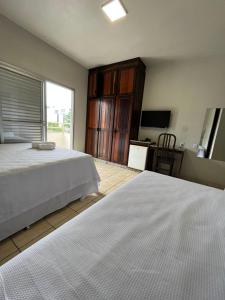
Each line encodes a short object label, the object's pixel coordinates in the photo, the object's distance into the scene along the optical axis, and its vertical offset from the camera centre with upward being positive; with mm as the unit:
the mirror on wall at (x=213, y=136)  2641 -37
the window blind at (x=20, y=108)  2414 +180
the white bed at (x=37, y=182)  1206 -678
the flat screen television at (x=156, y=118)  3249 +260
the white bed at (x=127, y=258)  407 -493
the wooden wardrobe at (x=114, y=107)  3271 +470
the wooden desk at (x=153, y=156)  2973 -612
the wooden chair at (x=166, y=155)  2914 -545
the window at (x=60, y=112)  3249 +239
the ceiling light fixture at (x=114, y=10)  1771 +1573
